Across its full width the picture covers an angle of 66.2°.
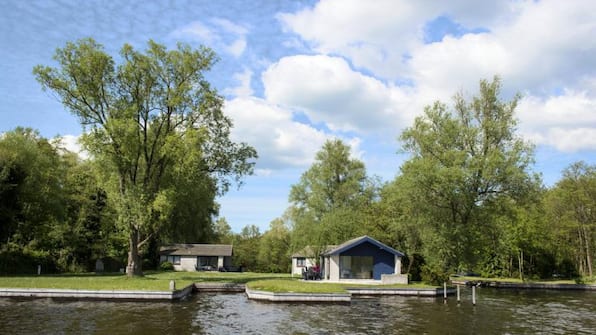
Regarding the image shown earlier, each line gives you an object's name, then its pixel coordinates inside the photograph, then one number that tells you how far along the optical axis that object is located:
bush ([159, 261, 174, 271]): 58.91
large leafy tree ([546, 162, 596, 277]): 53.19
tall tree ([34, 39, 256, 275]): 33.69
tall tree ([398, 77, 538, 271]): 38.12
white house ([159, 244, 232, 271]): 61.25
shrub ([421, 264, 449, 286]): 38.22
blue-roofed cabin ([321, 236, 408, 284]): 40.69
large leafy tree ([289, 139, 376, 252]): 49.09
